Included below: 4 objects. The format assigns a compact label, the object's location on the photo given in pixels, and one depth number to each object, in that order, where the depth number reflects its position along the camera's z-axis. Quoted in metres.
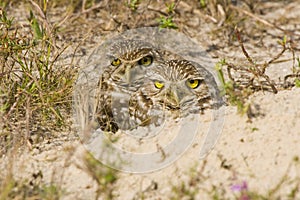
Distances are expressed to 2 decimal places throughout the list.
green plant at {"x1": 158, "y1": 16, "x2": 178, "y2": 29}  8.62
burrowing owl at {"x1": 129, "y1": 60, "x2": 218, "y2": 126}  7.05
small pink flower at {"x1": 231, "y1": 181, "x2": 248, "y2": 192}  5.80
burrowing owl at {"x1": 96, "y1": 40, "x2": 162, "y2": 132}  7.27
